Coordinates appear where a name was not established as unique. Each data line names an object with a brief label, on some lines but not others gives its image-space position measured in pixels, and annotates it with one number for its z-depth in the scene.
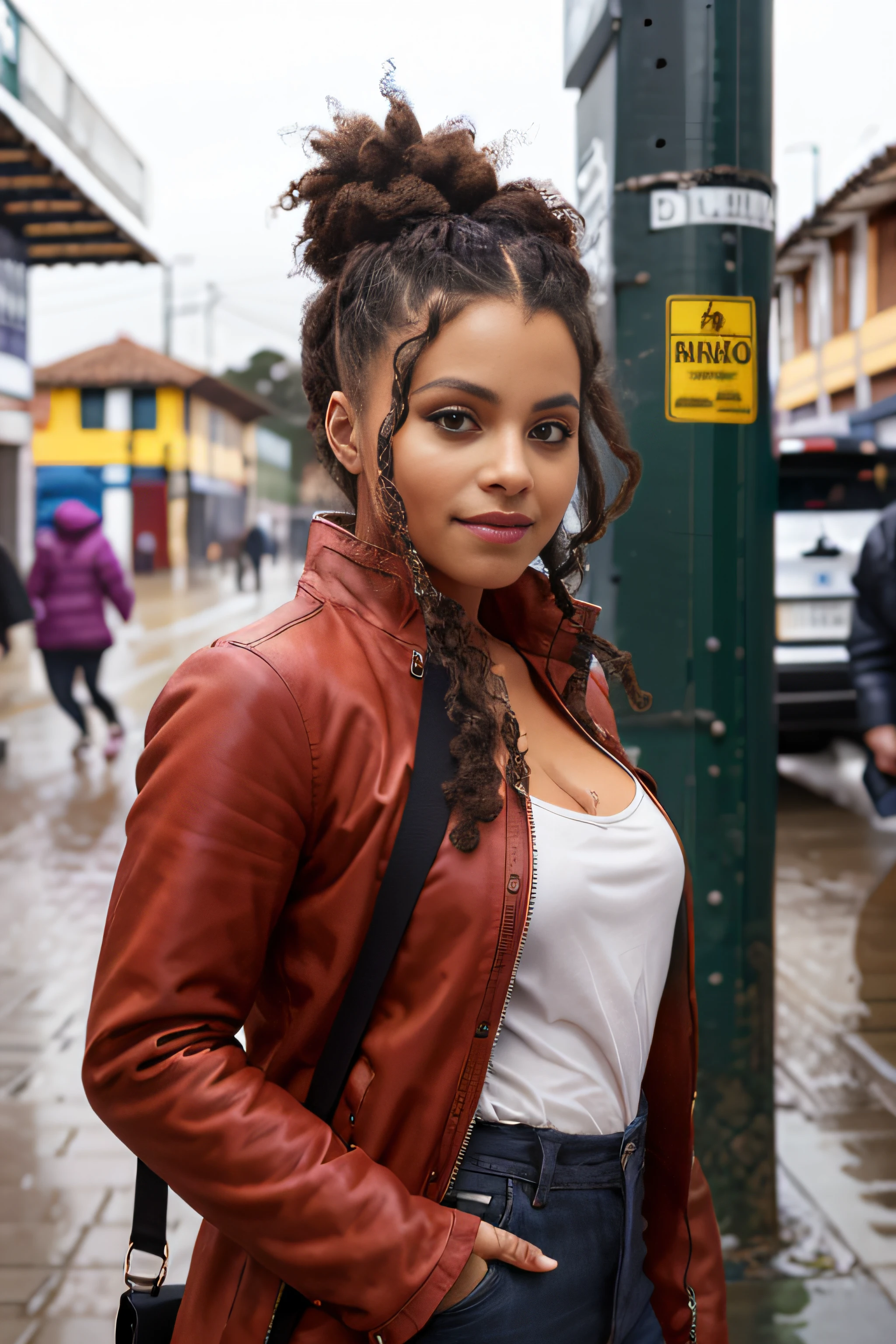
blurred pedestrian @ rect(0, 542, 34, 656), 8.21
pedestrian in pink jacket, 9.61
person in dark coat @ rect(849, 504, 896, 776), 4.44
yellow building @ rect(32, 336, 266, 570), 27.17
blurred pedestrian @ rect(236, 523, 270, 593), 28.48
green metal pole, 2.75
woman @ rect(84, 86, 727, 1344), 1.19
